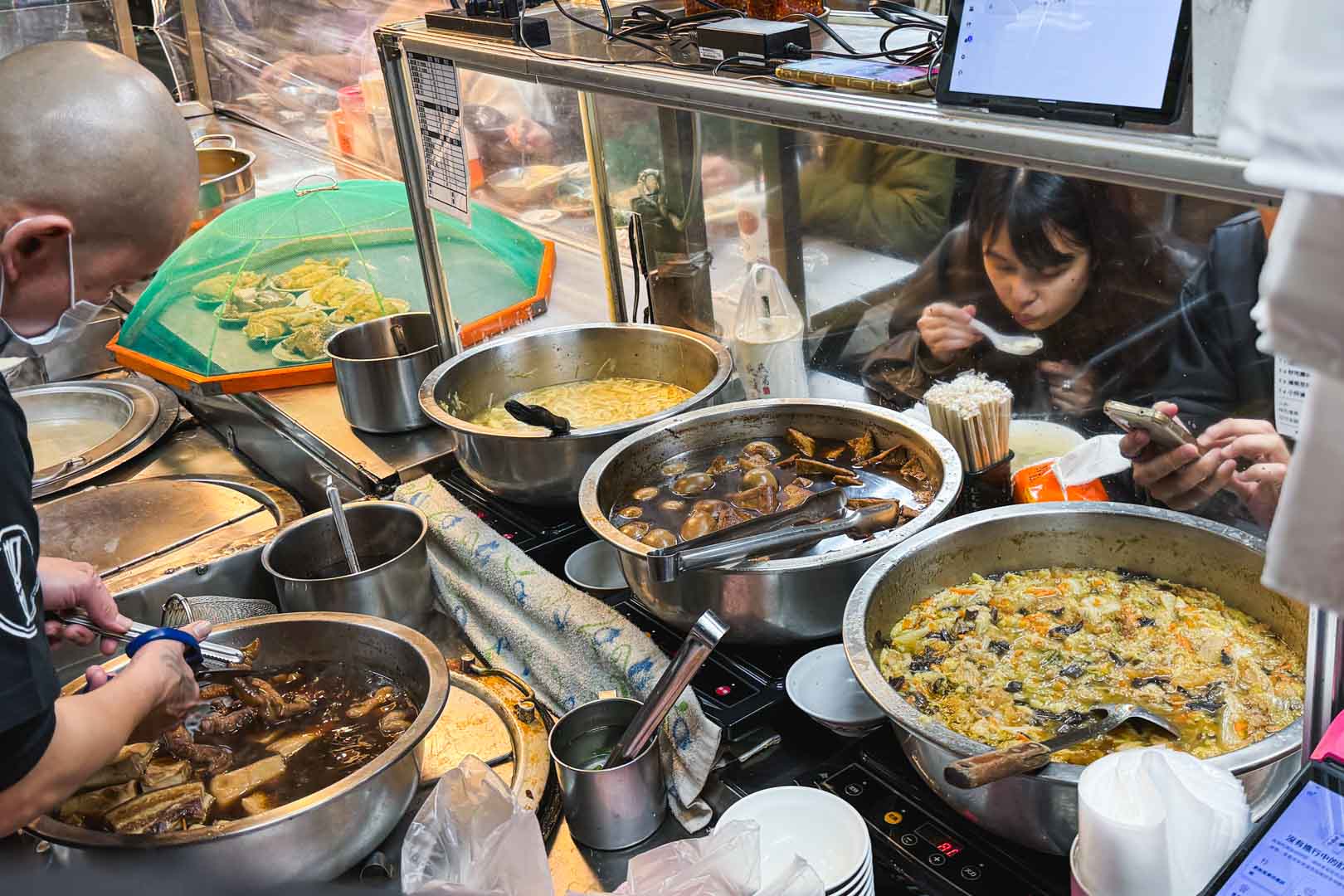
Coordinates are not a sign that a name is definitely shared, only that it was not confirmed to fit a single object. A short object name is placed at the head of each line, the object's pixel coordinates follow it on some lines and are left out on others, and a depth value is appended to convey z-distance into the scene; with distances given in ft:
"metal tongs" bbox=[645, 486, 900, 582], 5.17
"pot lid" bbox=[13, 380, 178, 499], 9.94
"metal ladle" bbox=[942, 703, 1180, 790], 3.57
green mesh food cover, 10.07
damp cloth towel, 5.00
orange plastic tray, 9.56
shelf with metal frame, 3.54
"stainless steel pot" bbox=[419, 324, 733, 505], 6.92
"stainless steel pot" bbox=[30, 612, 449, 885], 4.60
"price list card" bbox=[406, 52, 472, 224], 7.65
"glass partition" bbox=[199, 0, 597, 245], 9.47
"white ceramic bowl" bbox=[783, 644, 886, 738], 4.87
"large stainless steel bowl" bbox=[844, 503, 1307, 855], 3.74
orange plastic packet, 5.74
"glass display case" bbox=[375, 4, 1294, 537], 6.04
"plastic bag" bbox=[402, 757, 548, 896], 4.24
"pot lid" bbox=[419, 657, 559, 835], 5.51
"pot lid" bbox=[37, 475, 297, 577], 8.45
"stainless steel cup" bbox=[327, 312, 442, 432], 8.76
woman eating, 6.66
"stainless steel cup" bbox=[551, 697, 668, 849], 4.79
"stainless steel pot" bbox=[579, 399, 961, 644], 5.12
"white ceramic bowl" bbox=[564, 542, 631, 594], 6.46
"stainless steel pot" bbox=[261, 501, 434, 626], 6.54
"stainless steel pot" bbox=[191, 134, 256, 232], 13.38
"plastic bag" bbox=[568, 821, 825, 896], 3.88
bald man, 4.33
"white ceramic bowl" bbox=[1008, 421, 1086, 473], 6.31
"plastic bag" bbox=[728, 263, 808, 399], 7.63
